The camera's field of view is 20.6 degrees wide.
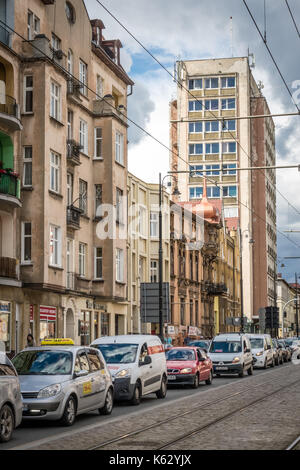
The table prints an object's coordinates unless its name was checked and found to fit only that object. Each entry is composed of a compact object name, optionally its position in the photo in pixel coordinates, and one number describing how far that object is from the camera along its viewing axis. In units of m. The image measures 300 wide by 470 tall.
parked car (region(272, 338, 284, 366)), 48.98
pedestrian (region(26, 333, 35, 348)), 31.28
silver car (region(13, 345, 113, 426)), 16.36
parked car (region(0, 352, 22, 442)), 13.68
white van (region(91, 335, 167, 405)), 21.11
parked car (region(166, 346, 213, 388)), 28.22
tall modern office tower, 94.50
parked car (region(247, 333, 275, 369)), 44.10
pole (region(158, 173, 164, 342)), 34.50
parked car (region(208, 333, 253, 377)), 35.16
